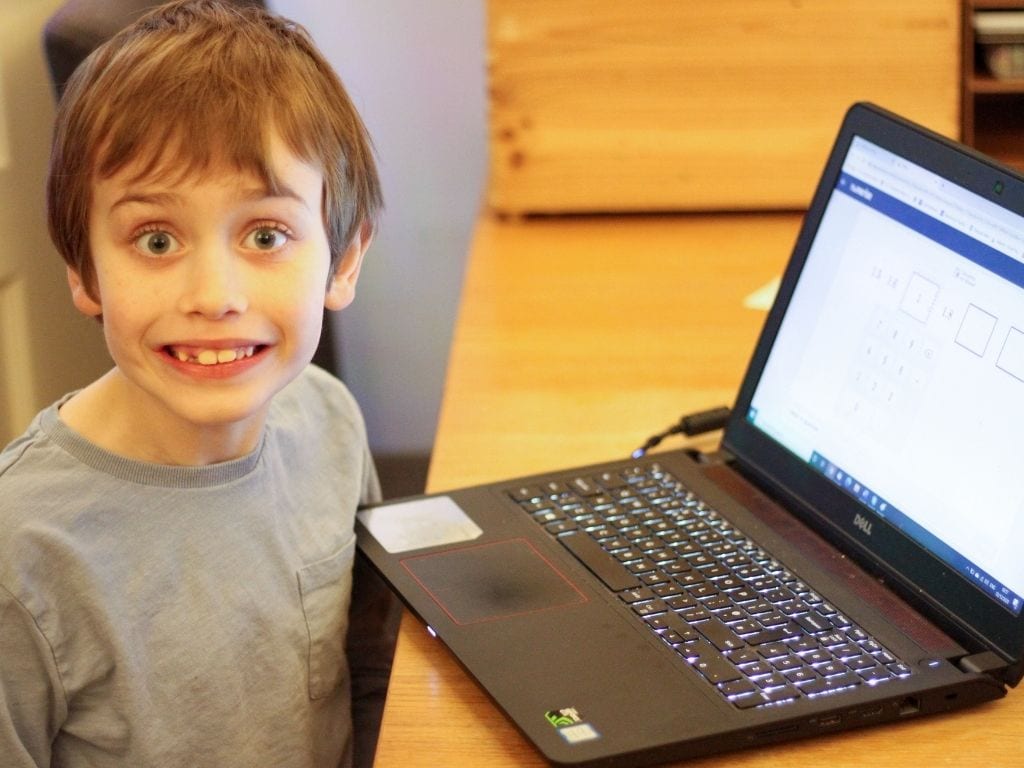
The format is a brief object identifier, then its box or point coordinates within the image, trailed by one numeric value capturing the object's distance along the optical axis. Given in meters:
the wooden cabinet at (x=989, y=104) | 1.48
